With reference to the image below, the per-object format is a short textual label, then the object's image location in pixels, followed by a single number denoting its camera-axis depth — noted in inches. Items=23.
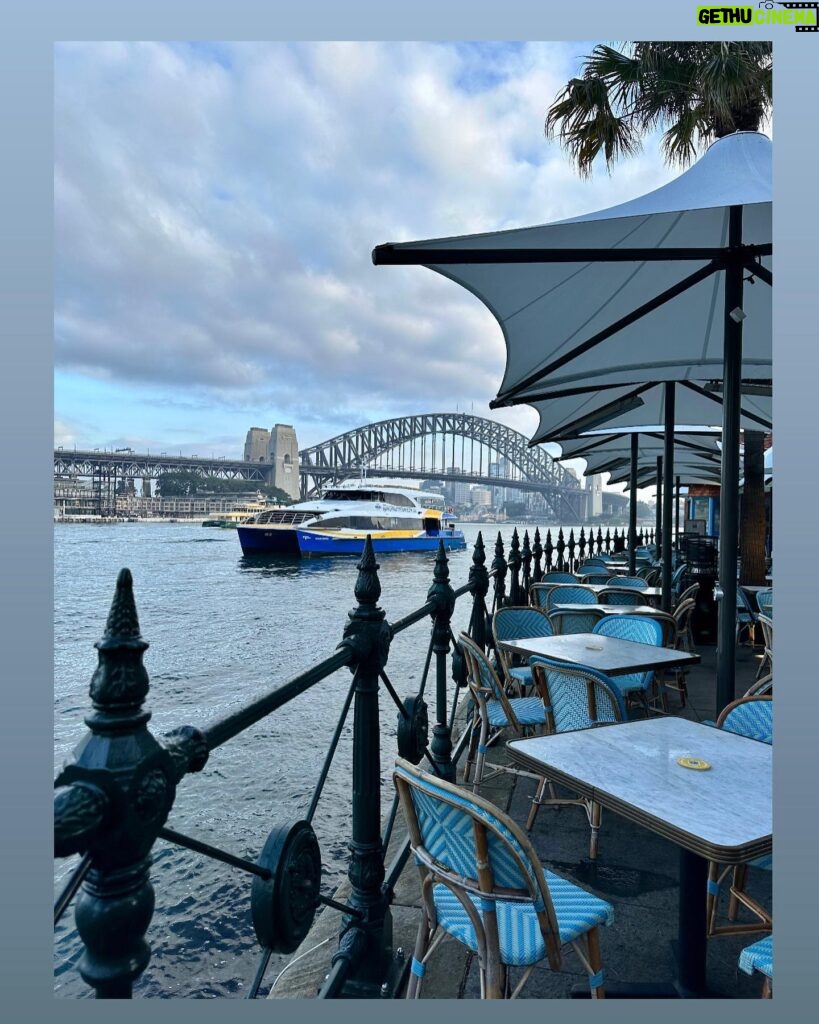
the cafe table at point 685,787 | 64.4
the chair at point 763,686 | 116.1
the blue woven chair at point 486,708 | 131.1
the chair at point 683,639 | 196.9
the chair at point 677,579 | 350.8
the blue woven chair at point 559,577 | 305.6
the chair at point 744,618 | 251.6
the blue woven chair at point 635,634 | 166.4
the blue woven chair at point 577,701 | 114.6
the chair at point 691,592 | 278.7
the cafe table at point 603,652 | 139.6
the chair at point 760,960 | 61.5
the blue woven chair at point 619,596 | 247.3
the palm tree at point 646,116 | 294.0
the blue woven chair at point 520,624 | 195.8
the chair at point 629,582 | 292.2
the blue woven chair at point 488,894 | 60.3
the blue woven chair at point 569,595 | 245.6
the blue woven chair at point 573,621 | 195.8
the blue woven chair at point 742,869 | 83.6
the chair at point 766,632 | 186.8
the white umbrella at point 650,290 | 106.7
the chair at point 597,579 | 325.7
